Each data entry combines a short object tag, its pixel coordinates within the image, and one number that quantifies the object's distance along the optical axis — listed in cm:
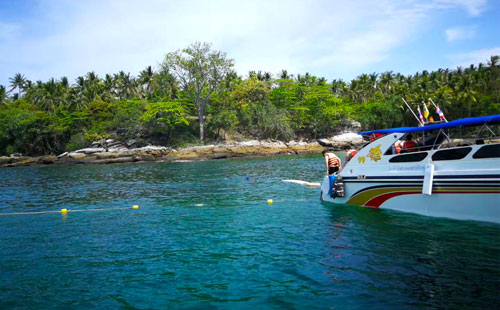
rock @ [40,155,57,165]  5347
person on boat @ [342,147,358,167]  1391
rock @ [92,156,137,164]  5116
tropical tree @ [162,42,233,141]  6131
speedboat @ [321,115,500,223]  964
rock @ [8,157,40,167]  5288
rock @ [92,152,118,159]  5436
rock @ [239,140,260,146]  6123
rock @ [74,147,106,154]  5908
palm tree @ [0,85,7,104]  8440
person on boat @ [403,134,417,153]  1225
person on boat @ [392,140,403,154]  1213
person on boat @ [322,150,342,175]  1548
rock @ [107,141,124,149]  6502
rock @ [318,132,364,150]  6457
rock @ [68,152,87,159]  5559
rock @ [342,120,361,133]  7656
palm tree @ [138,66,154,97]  9338
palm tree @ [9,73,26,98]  9419
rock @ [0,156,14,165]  5462
